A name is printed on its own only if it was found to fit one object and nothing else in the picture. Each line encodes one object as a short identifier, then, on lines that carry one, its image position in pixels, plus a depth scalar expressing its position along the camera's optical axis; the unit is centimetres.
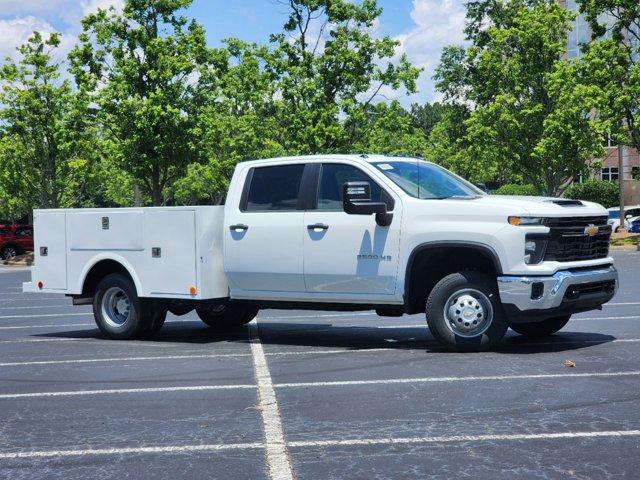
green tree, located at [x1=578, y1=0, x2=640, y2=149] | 3728
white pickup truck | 947
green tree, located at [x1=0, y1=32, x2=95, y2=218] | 4206
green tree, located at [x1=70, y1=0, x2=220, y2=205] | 3644
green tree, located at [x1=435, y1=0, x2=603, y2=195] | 4288
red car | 4438
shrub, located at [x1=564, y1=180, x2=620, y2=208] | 6612
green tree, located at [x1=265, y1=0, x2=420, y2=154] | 3831
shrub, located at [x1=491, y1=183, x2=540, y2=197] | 6850
